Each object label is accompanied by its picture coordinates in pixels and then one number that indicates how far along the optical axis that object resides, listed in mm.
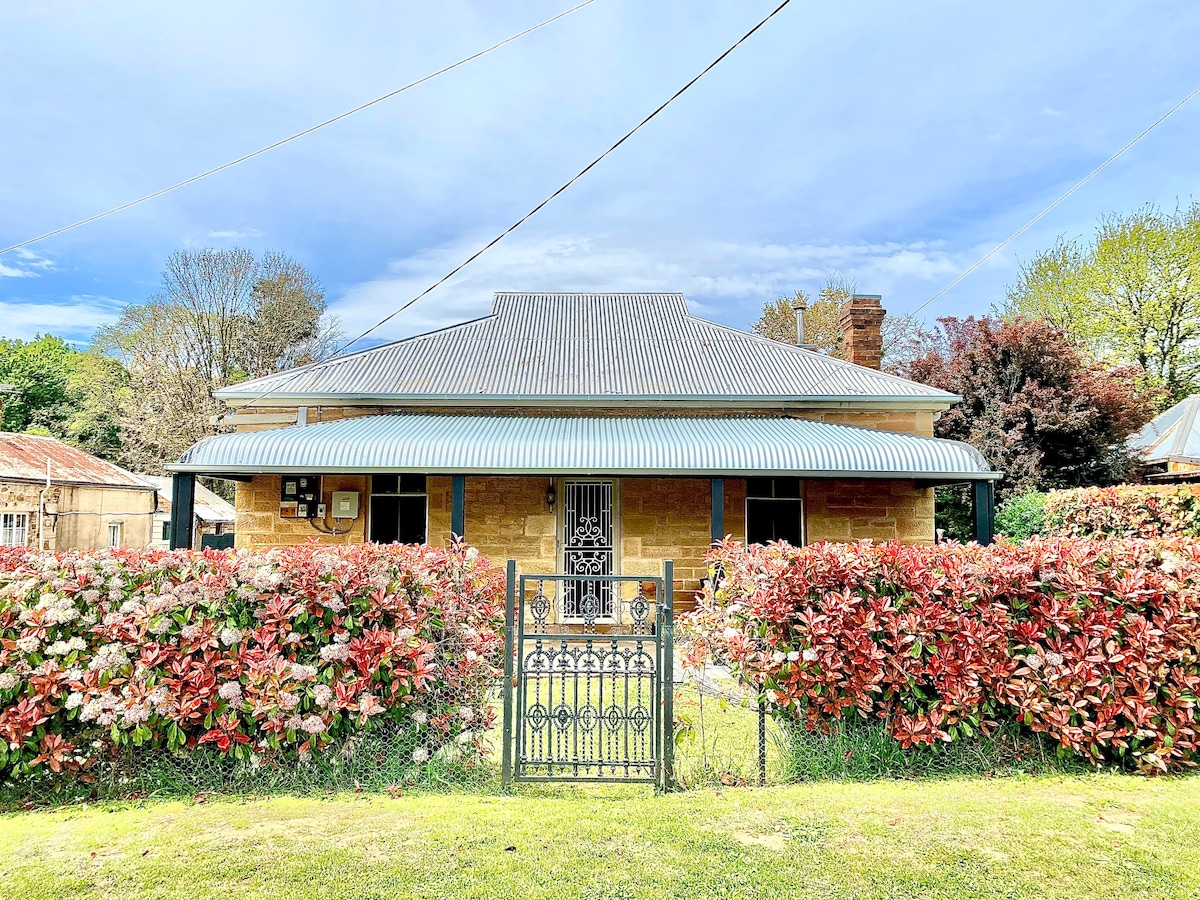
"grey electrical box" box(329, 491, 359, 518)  11836
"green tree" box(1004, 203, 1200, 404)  27922
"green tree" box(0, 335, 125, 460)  33031
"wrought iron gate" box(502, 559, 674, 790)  4410
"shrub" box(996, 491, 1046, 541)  14116
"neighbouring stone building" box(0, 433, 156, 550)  18891
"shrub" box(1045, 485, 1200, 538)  10234
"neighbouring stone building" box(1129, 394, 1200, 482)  23469
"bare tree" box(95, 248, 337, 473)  30531
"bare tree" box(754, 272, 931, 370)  36438
